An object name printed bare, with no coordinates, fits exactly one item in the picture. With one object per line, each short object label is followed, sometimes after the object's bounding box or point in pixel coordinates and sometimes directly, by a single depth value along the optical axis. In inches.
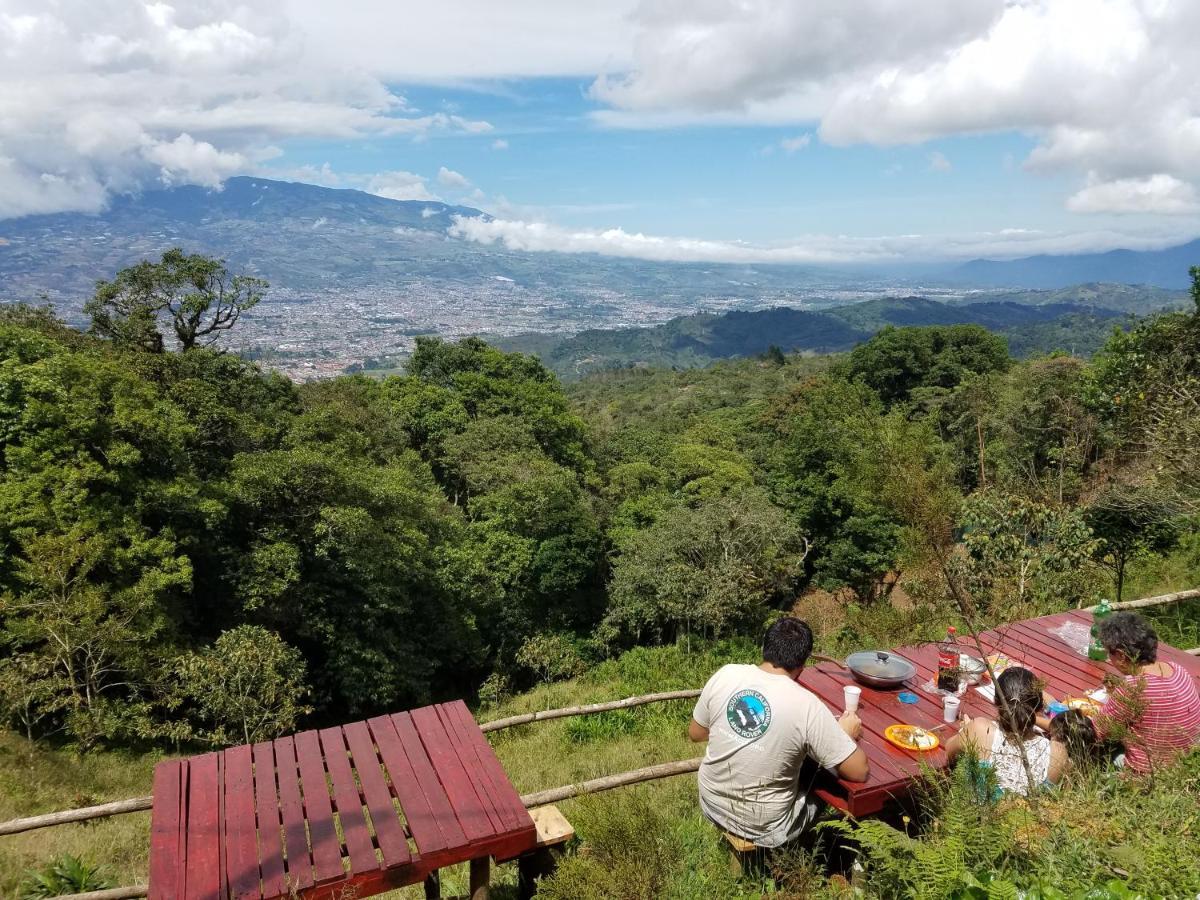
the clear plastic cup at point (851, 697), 133.2
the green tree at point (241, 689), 376.5
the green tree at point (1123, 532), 365.4
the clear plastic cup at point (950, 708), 132.6
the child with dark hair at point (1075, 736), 117.9
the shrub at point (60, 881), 139.3
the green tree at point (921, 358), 1526.8
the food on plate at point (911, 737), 125.9
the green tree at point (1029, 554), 283.6
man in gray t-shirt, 114.1
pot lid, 147.2
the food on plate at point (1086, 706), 130.0
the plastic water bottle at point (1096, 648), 154.6
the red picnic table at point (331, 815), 100.7
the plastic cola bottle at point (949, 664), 142.3
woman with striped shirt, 117.7
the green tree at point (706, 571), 626.2
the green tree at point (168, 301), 687.7
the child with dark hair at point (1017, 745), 111.9
